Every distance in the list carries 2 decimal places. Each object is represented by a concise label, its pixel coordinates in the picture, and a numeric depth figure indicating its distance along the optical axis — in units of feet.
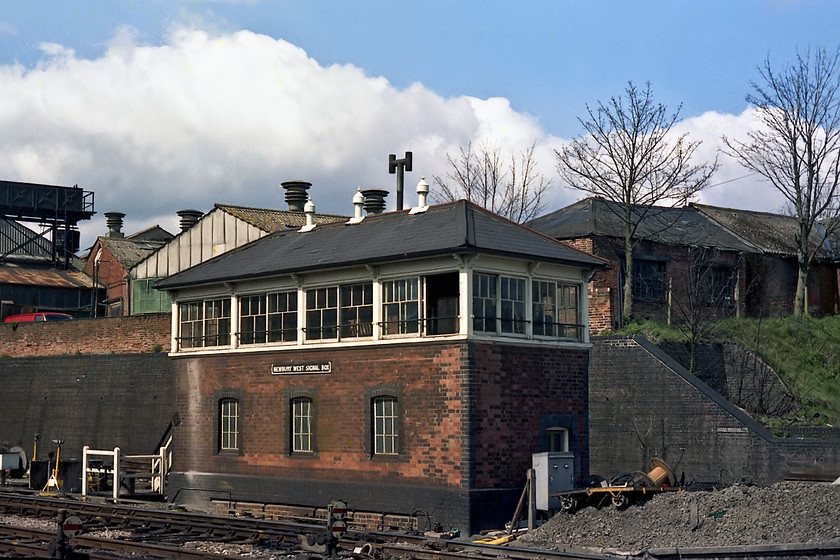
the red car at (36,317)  156.04
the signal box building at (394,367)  70.33
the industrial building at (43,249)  189.09
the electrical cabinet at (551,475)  68.74
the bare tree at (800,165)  121.39
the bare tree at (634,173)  120.98
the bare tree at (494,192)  160.35
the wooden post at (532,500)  68.38
